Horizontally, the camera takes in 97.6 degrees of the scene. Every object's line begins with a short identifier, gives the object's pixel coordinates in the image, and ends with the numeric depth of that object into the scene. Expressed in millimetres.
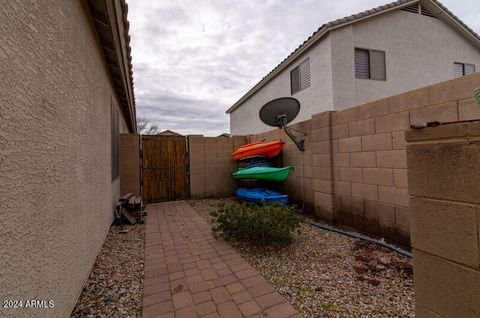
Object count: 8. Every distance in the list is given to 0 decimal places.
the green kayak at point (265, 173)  4910
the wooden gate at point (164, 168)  6648
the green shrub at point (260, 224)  3082
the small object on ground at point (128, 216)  4492
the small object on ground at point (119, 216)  4056
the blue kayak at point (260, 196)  4941
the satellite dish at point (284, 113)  4806
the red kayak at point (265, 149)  5445
